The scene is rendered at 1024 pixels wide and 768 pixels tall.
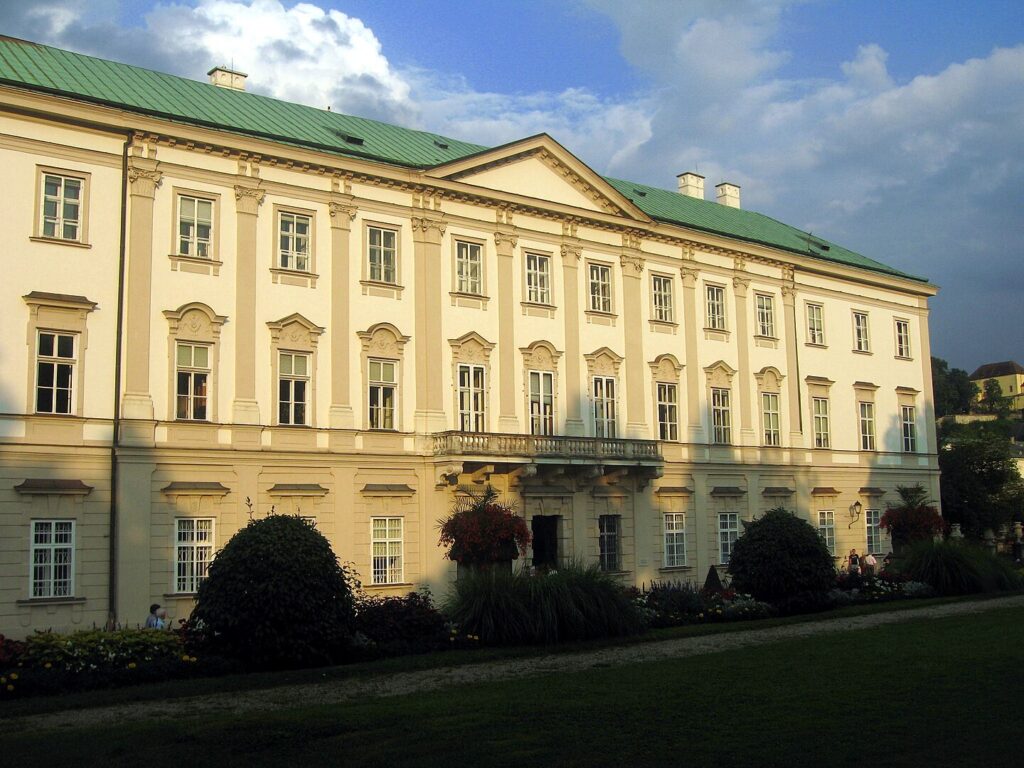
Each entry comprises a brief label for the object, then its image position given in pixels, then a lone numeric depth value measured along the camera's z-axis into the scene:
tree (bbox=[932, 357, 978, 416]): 143.50
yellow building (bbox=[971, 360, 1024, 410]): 171.88
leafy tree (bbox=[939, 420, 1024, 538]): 57.12
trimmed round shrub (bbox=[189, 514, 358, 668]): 19.67
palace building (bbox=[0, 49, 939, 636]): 27.00
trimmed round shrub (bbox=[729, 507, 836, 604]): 29.11
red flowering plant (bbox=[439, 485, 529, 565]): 29.39
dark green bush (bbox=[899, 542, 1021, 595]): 34.03
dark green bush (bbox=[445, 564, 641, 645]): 22.98
